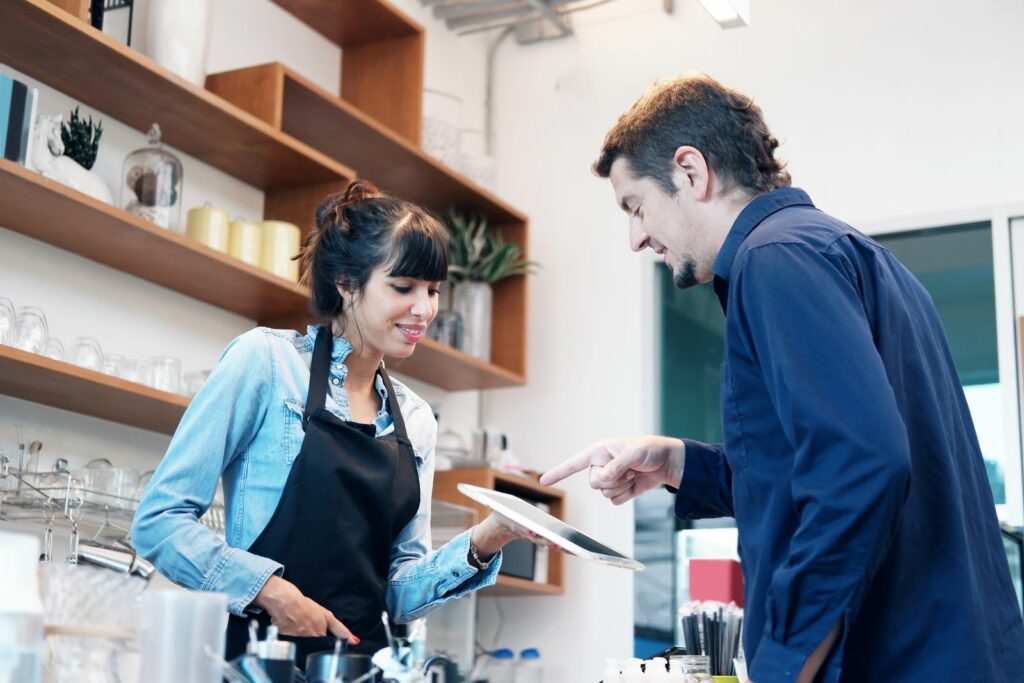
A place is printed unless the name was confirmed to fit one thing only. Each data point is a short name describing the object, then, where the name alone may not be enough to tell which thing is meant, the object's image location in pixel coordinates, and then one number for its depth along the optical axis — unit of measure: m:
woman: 1.79
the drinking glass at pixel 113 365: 2.94
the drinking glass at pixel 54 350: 2.77
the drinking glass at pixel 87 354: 2.90
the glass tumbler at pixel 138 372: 3.01
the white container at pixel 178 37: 3.29
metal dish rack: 2.60
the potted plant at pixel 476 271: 4.55
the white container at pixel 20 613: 1.08
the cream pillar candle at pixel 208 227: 3.31
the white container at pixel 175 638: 1.12
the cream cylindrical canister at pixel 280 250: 3.46
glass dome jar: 3.13
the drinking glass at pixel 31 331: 2.73
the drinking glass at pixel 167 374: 3.08
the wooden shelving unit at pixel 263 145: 2.90
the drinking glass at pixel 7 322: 2.69
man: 1.19
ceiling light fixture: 3.77
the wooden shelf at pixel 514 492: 4.10
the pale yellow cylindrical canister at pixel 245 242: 3.39
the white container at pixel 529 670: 4.40
